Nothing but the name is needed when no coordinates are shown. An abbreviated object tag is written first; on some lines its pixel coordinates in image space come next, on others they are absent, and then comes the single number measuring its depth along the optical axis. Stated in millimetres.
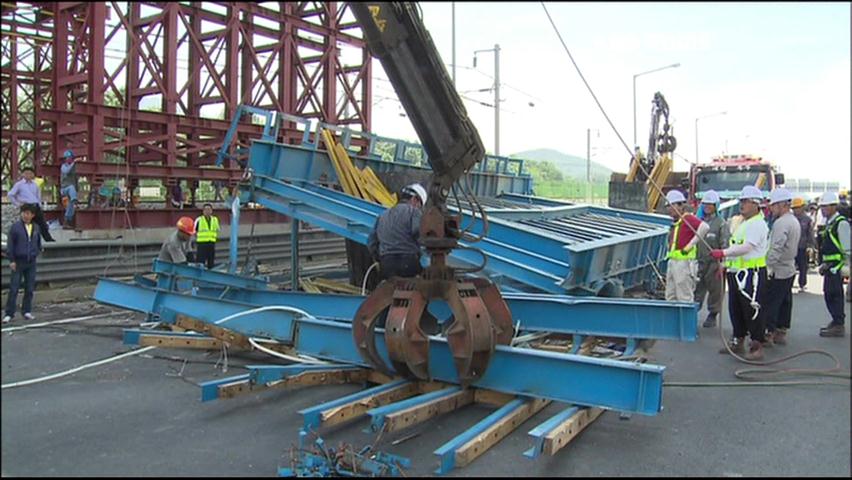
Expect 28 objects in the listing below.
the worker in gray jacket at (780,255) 7801
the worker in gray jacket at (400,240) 5879
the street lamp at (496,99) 30641
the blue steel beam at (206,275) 9117
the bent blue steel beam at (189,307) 7031
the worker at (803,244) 12784
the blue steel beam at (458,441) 4320
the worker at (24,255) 8853
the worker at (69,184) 12539
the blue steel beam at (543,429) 4316
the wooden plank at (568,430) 4348
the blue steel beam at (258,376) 5520
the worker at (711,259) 9695
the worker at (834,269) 8453
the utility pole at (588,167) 49388
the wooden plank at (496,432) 4410
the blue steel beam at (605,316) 5863
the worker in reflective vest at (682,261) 8852
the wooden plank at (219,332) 7500
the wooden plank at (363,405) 4785
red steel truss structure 13414
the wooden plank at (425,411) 4715
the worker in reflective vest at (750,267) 7441
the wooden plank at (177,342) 7586
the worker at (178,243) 10289
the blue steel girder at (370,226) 7551
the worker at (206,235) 12430
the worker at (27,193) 10984
